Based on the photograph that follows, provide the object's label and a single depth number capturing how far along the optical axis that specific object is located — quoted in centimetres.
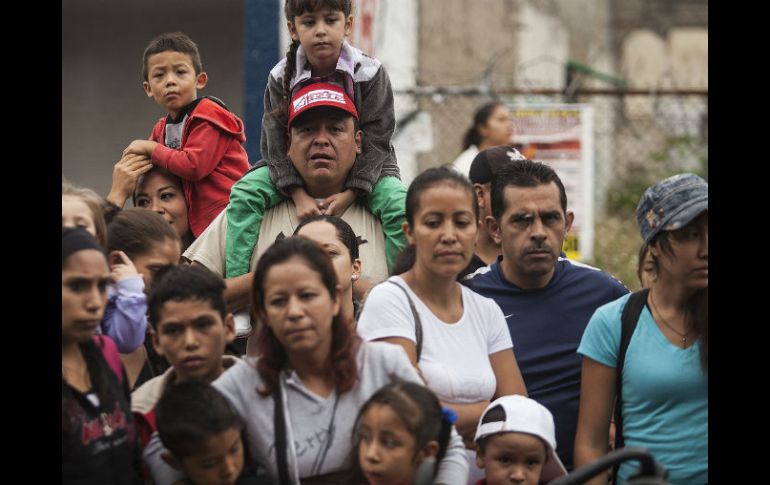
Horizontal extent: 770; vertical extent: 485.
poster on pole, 1080
